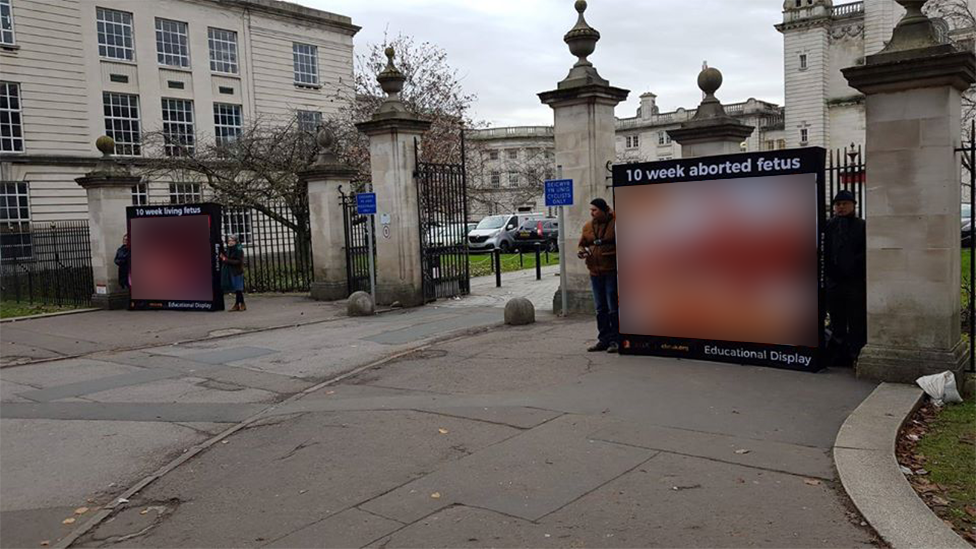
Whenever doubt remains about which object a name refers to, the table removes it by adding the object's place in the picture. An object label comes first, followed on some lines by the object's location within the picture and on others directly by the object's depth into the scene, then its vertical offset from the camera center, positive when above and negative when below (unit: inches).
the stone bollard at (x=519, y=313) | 516.7 -57.4
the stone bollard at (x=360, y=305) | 621.0 -57.0
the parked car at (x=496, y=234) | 1449.3 -14.7
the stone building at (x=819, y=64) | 2455.7 +469.3
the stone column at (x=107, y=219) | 744.3 +23.9
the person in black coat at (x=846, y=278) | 335.3 -29.5
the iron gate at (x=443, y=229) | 681.0 -0.3
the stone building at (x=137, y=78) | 1439.5 +338.2
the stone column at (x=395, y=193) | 653.3 +31.3
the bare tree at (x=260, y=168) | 914.1 +81.8
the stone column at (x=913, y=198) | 297.9 +3.2
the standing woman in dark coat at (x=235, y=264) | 682.8 -22.3
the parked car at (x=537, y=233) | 1384.1 -17.3
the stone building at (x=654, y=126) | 3105.3 +393.8
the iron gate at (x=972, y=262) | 297.3 -22.5
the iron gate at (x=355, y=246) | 733.3 -12.8
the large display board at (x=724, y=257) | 335.6 -19.1
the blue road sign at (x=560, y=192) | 522.3 +20.5
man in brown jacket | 403.5 -24.2
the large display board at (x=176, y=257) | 681.0 -13.7
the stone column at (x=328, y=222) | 735.1 +11.0
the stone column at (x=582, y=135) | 530.6 +58.2
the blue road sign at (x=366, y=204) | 644.7 +22.9
